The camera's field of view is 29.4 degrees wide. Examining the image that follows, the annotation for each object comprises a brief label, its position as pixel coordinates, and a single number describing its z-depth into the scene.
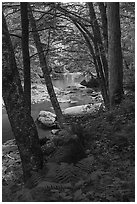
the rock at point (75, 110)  14.59
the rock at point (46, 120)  13.97
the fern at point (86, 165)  4.36
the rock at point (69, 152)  4.98
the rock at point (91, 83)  29.12
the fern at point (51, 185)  3.82
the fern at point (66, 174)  4.13
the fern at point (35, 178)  4.22
